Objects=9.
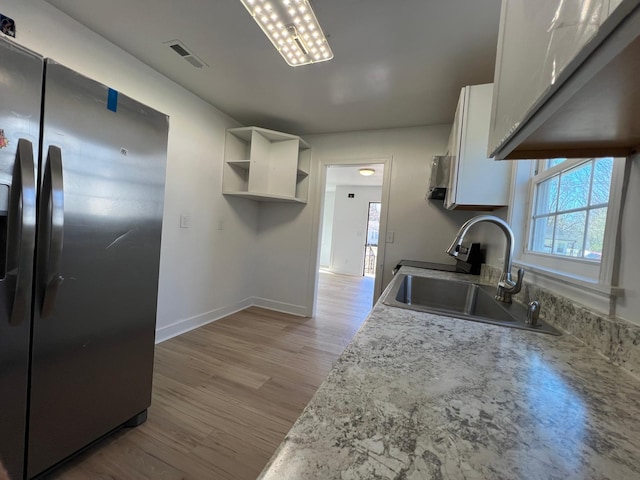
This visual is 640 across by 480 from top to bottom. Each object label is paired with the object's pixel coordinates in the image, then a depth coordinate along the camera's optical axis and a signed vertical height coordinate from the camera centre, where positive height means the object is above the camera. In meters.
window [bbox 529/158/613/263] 0.92 +0.19
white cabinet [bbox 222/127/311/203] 2.91 +0.70
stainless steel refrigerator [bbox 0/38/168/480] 0.93 -0.19
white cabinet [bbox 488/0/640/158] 0.34 +0.28
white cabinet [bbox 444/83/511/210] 1.65 +0.52
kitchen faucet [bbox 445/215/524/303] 1.08 -0.04
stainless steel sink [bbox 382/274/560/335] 0.92 -0.28
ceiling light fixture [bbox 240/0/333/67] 1.24 +1.04
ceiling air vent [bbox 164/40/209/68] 1.77 +1.17
